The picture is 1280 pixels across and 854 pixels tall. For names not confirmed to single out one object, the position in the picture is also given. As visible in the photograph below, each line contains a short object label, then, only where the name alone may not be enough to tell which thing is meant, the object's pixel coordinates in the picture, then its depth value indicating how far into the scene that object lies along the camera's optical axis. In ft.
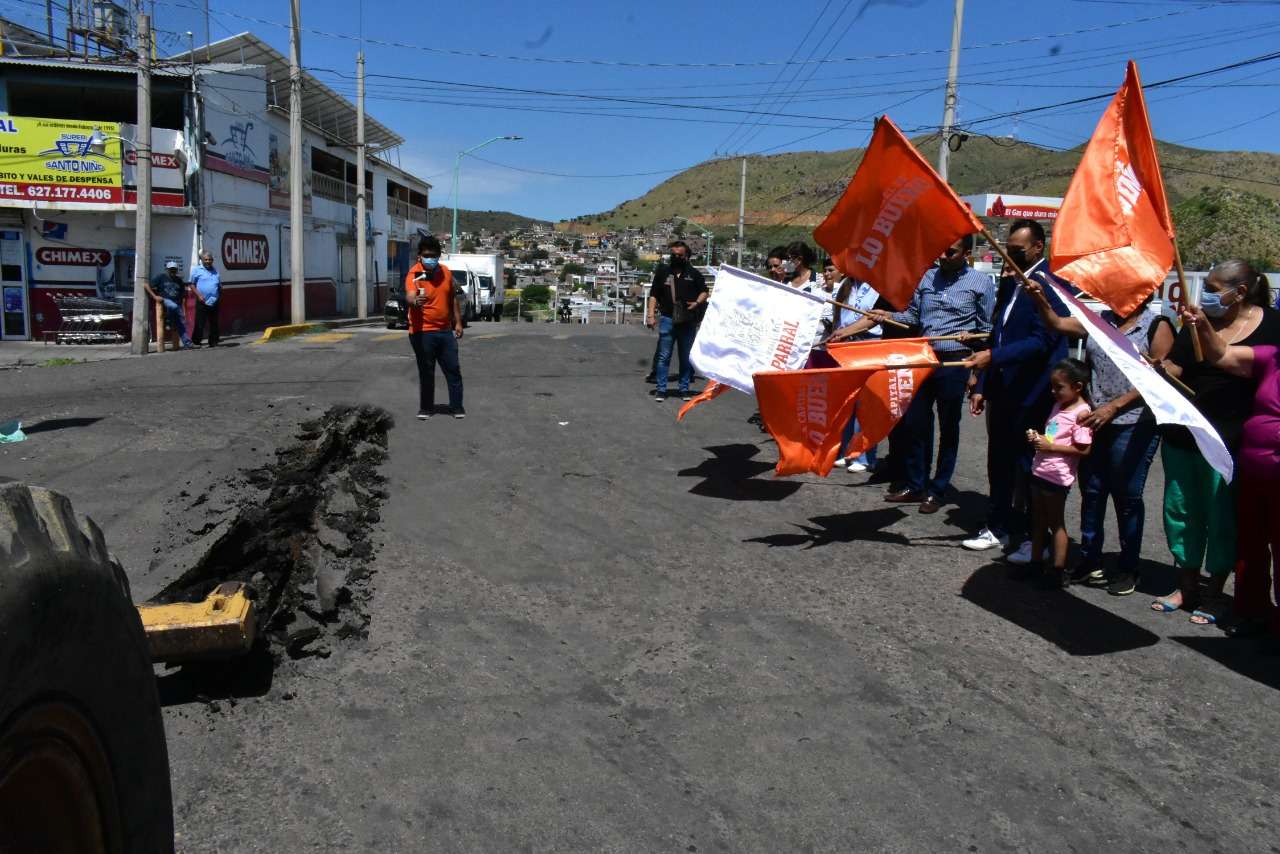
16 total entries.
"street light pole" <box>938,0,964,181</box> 82.07
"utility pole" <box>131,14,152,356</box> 60.03
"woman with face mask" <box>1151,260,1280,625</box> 15.99
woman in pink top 15.42
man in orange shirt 32.37
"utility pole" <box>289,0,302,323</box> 83.56
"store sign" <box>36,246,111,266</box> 73.56
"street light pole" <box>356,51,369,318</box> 109.60
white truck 124.67
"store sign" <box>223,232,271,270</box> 85.92
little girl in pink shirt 17.94
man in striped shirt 23.13
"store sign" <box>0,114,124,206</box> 70.18
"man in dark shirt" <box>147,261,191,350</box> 62.64
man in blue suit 19.56
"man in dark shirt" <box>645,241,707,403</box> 37.91
